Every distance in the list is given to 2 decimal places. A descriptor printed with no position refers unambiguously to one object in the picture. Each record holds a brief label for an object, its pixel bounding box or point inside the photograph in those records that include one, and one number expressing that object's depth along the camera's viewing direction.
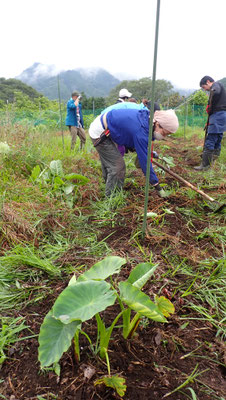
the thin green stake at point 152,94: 1.29
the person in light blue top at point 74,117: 5.14
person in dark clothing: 3.89
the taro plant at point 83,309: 0.78
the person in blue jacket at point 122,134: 2.12
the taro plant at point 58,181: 2.54
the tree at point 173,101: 22.91
